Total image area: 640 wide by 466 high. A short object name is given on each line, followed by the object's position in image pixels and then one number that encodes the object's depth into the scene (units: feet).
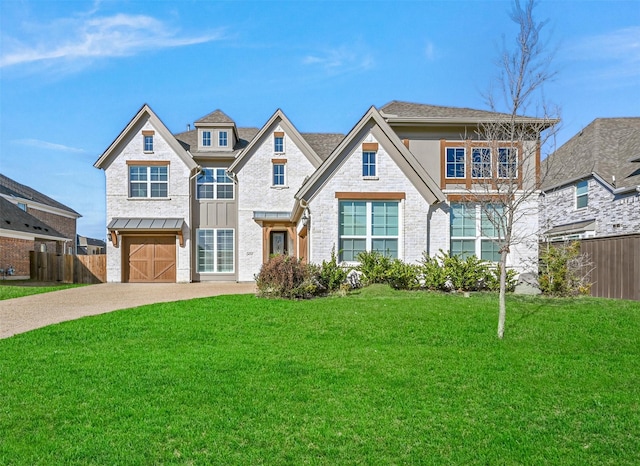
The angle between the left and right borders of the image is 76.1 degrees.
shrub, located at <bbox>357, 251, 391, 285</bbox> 46.93
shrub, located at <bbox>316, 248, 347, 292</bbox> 45.73
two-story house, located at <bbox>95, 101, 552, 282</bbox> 69.26
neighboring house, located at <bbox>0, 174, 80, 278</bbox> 78.12
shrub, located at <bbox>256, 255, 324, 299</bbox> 41.83
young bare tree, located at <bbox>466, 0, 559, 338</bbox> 27.63
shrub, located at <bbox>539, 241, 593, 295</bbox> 44.32
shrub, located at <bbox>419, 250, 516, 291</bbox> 47.44
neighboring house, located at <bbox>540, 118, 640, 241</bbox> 64.39
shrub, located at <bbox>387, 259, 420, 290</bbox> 46.91
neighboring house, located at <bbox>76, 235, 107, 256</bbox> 172.04
